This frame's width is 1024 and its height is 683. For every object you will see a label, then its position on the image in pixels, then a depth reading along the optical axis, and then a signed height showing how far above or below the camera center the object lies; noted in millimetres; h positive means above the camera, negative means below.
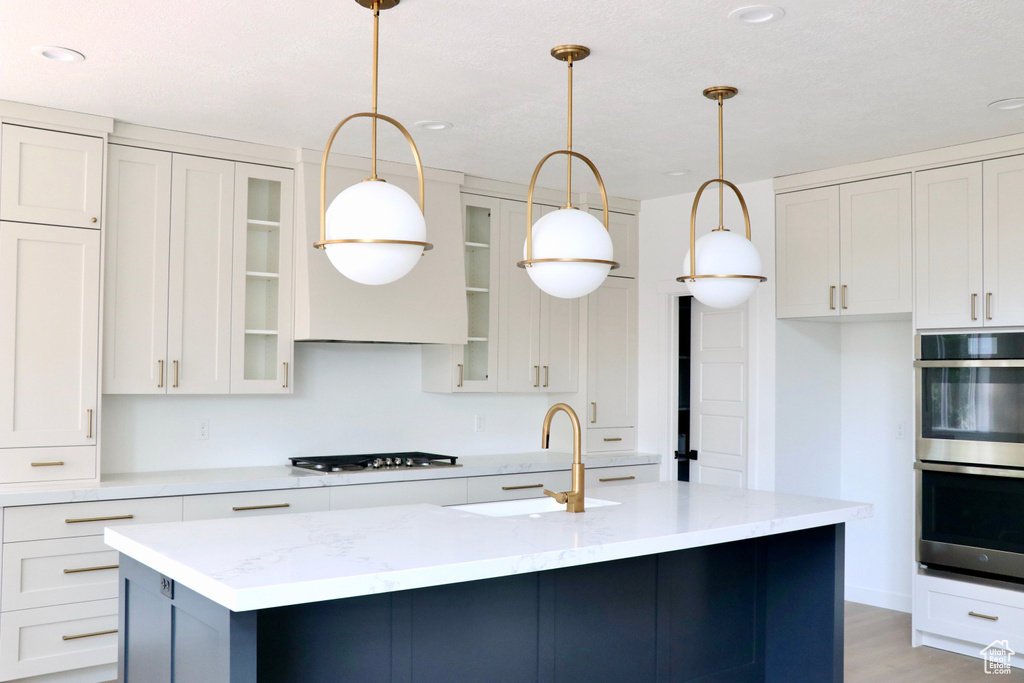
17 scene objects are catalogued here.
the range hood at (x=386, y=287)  4344 +401
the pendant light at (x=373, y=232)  2217 +340
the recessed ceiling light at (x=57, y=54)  3006 +1091
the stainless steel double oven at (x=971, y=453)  3982 -413
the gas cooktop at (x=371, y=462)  4341 -532
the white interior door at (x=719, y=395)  5152 -185
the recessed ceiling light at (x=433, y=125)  3904 +1094
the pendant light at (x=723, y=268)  2949 +336
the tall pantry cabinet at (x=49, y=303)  3588 +242
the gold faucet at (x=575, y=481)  2838 -392
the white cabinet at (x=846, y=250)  4465 +638
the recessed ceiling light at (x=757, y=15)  2658 +1107
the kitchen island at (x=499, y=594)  1974 -673
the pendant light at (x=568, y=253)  2529 +331
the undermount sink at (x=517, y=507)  3031 -527
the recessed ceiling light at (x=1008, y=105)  3514 +1094
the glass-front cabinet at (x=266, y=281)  4312 +413
